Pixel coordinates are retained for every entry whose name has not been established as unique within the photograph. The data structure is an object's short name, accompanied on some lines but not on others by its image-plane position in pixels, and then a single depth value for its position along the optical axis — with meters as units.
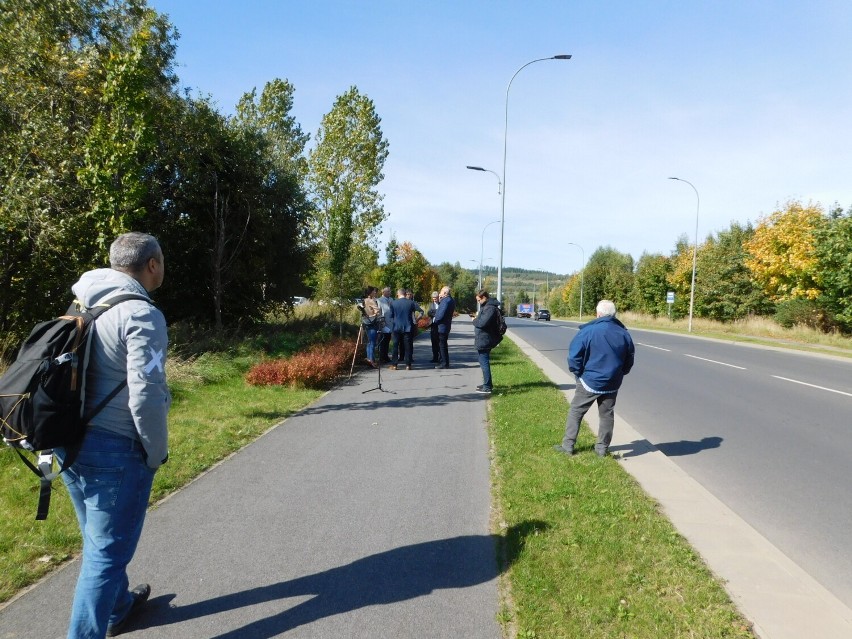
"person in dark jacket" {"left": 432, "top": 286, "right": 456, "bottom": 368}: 13.23
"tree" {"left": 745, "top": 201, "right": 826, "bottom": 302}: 28.14
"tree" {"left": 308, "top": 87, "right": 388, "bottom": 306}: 22.09
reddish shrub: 10.22
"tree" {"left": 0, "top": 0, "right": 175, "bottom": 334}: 9.84
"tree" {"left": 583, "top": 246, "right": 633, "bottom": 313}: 65.38
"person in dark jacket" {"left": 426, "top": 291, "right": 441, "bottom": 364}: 14.32
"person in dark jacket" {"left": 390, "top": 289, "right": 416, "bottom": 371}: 13.30
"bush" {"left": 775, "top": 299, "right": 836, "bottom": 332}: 28.55
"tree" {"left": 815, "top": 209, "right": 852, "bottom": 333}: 24.88
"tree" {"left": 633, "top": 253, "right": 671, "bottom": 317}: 52.72
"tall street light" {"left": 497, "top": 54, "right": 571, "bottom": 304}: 20.44
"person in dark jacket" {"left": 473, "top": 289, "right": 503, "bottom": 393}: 9.95
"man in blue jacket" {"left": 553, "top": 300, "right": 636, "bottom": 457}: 5.89
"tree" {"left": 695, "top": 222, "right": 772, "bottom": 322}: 38.75
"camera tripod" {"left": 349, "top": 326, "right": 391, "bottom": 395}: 13.25
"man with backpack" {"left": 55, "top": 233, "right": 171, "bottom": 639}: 2.48
